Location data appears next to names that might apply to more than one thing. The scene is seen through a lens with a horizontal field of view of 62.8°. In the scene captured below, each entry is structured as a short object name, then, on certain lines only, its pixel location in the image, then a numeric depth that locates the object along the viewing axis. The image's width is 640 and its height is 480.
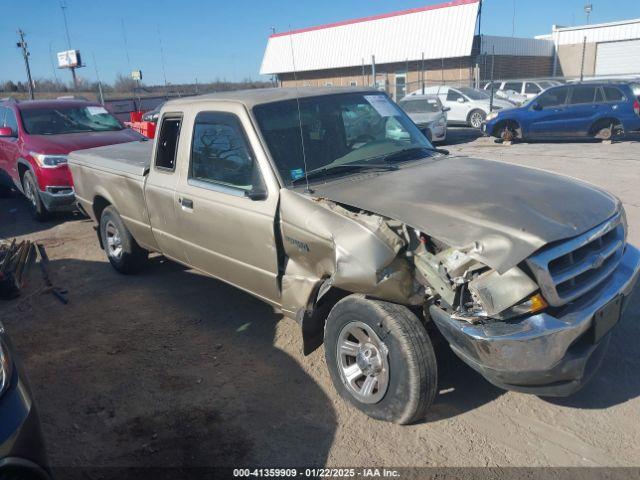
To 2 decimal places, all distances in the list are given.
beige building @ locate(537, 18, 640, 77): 31.86
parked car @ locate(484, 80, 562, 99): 22.20
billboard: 38.53
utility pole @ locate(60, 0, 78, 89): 38.55
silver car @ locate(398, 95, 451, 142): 15.98
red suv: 8.09
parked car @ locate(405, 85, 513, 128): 19.75
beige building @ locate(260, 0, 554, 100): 28.42
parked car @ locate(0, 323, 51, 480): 2.21
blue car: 14.01
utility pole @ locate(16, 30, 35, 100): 27.59
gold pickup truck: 2.72
